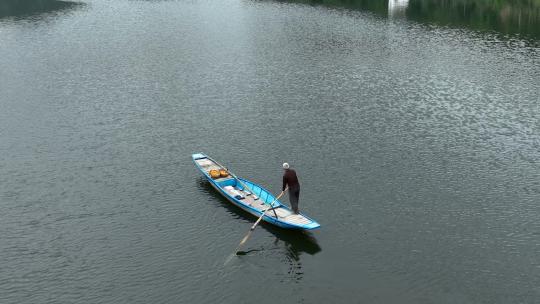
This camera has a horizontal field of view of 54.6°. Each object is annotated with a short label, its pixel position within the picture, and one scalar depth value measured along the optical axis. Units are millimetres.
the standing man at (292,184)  36812
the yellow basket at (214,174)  42219
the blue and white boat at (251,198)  35719
